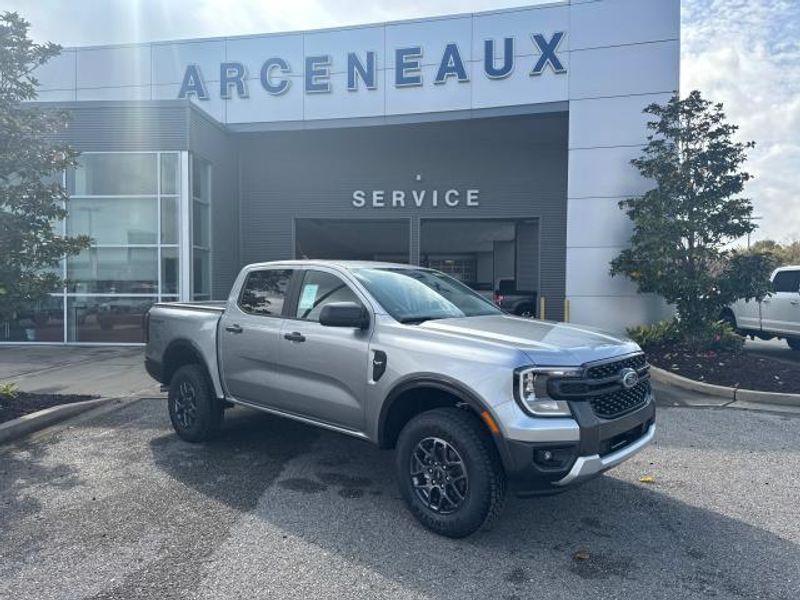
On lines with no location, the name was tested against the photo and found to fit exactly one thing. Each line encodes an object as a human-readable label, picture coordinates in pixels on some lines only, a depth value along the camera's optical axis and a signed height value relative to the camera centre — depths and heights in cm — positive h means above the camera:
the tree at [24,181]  651 +106
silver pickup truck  347 -73
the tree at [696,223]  1005 +97
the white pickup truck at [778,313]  1232 -76
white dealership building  1287 +331
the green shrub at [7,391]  682 -142
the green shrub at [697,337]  1023 -110
